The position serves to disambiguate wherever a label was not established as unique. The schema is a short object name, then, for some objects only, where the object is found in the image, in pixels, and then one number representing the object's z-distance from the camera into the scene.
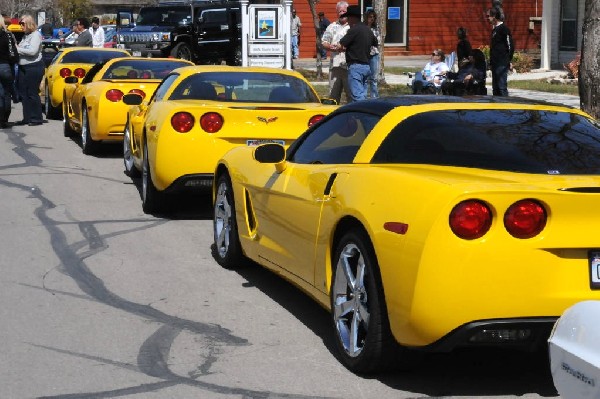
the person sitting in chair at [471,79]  19.08
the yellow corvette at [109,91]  15.13
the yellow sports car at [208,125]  10.38
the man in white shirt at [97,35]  29.22
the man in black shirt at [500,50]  19.47
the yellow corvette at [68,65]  20.53
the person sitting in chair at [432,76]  20.66
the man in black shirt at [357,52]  17.23
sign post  26.47
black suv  33.78
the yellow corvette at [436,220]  5.14
